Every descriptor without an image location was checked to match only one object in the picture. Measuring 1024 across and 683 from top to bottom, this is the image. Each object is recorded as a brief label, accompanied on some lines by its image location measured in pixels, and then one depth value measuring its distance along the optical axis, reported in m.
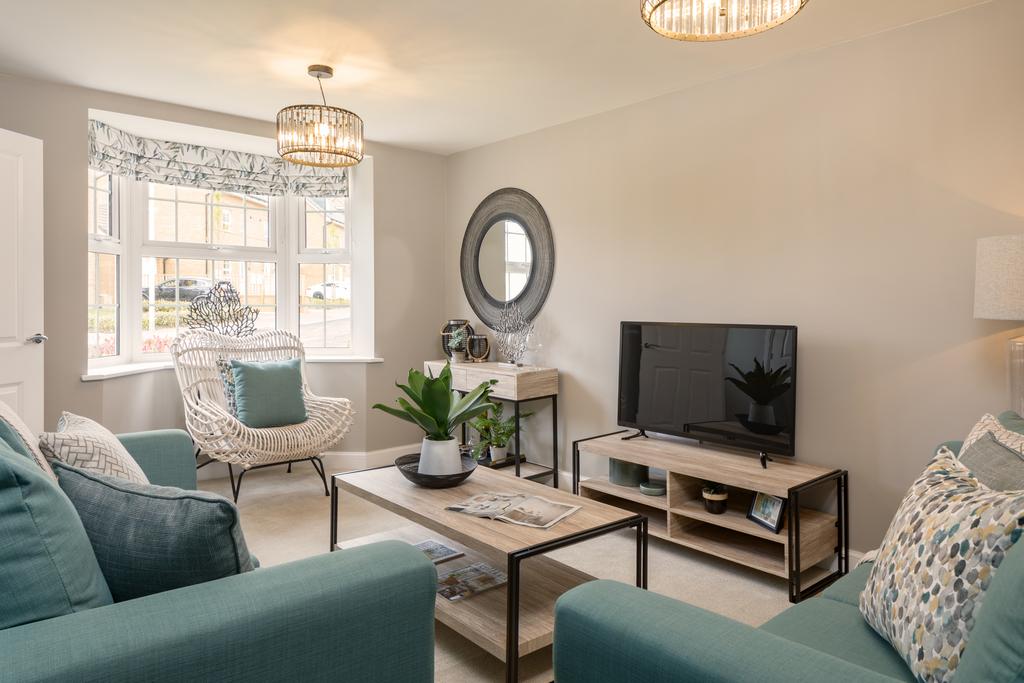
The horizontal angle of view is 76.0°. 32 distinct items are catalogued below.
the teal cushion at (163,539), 1.16
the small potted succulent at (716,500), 3.07
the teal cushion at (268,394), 4.01
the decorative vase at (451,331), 4.80
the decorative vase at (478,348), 4.74
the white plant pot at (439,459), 2.63
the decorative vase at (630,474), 3.52
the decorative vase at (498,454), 4.44
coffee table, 1.97
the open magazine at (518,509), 2.25
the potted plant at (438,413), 2.58
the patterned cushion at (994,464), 1.48
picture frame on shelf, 2.81
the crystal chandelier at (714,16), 1.84
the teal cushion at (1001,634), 0.89
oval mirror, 4.60
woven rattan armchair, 3.79
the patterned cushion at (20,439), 1.30
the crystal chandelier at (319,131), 3.20
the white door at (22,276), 3.11
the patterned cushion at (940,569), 1.10
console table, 4.11
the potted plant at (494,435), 4.38
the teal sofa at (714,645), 0.94
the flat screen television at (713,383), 3.02
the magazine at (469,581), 2.30
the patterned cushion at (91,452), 1.47
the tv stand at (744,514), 2.75
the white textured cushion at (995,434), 1.63
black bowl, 2.62
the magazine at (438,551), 2.62
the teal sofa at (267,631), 0.98
